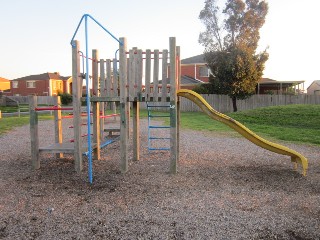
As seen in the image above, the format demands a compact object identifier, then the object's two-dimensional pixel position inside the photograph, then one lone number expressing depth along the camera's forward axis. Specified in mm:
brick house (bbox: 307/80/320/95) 79594
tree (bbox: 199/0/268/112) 30562
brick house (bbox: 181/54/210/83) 41688
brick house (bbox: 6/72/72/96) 60469
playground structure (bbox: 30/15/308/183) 6961
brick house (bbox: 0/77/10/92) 79950
